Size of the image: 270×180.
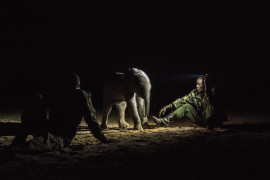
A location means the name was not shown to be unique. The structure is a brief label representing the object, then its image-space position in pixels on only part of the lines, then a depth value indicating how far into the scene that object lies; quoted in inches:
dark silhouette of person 178.4
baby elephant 287.9
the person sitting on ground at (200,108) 273.3
